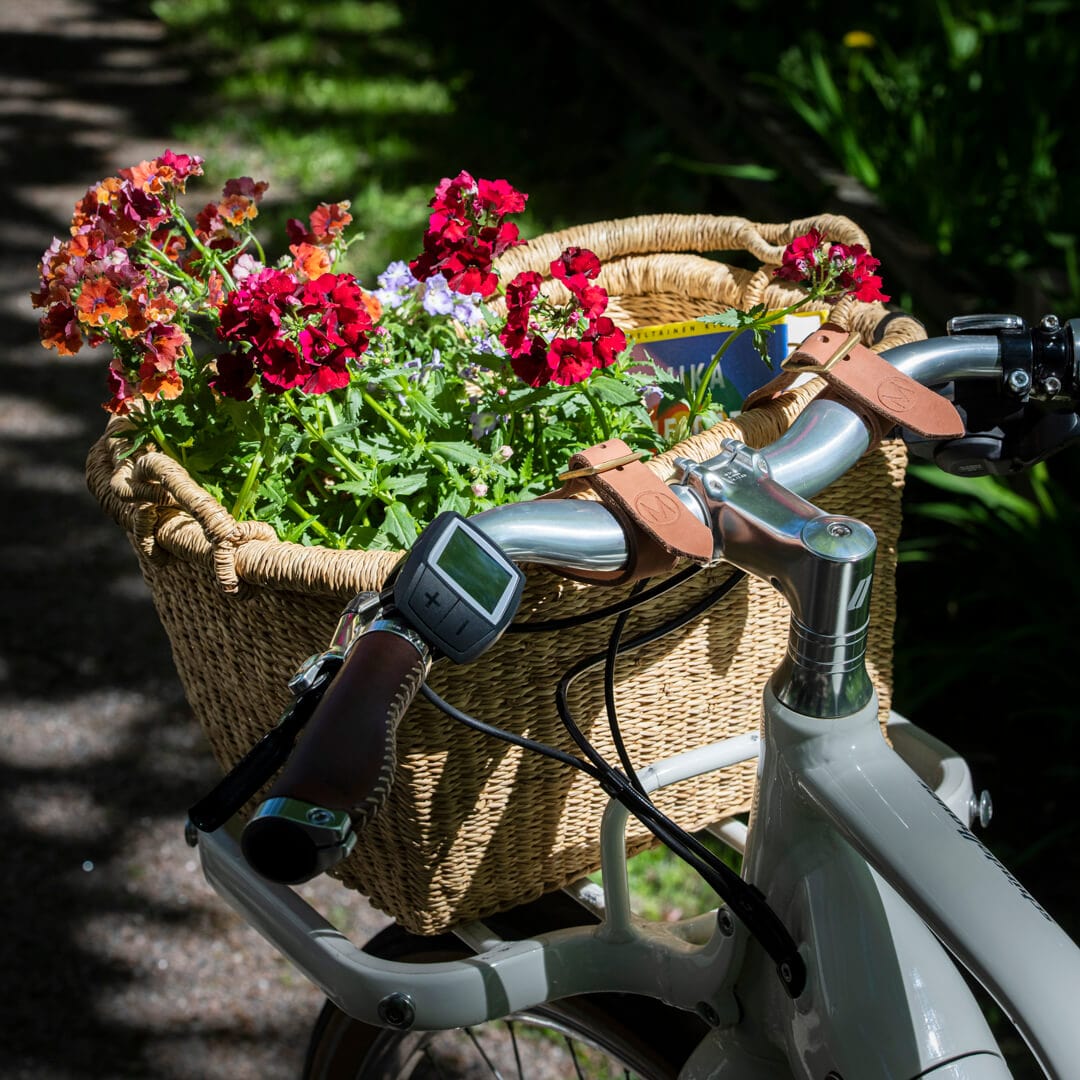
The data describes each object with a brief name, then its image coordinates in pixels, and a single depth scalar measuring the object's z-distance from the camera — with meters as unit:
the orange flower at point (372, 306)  1.93
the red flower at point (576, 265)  1.82
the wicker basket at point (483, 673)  1.73
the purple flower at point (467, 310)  2.02
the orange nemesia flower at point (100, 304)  1.82
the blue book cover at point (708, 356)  2.04
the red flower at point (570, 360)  1.79
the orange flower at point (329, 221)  1.97
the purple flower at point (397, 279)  2.05
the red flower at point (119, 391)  1.84
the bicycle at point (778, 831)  1.52
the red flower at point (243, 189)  1.94
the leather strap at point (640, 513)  1.63
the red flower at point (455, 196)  1.84
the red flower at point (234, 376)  1.80
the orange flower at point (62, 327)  1.84
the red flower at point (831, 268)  1.84
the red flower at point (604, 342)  1.80
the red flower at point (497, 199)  1.83
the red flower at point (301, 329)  1.77
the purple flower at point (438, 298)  2.01
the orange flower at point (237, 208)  1.94
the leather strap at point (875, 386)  1.71
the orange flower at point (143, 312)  1.83
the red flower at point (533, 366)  1.79
